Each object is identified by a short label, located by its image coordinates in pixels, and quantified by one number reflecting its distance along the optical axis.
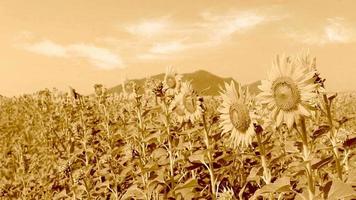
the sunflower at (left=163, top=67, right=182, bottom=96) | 7.10
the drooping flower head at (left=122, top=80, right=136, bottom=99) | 8.49
